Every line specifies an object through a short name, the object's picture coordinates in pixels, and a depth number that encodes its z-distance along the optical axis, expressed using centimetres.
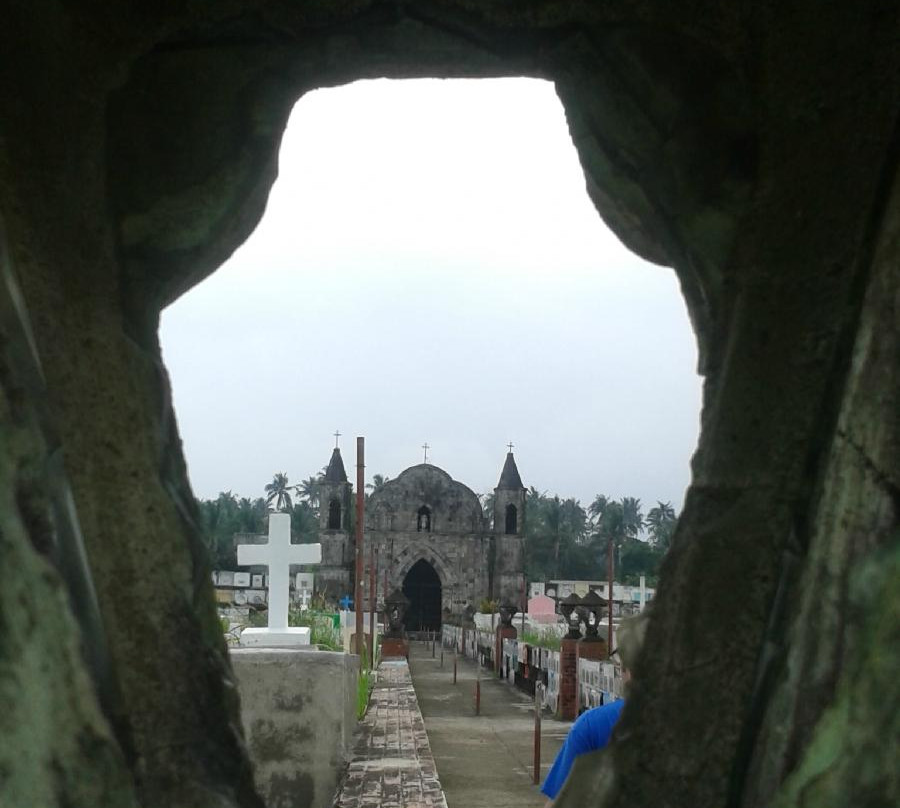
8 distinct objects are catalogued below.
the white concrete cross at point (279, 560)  812
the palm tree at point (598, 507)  9325
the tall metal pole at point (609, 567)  1388
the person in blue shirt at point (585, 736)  314
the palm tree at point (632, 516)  9119
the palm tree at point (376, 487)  4672
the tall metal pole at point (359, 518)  1332
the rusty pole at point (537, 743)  912
